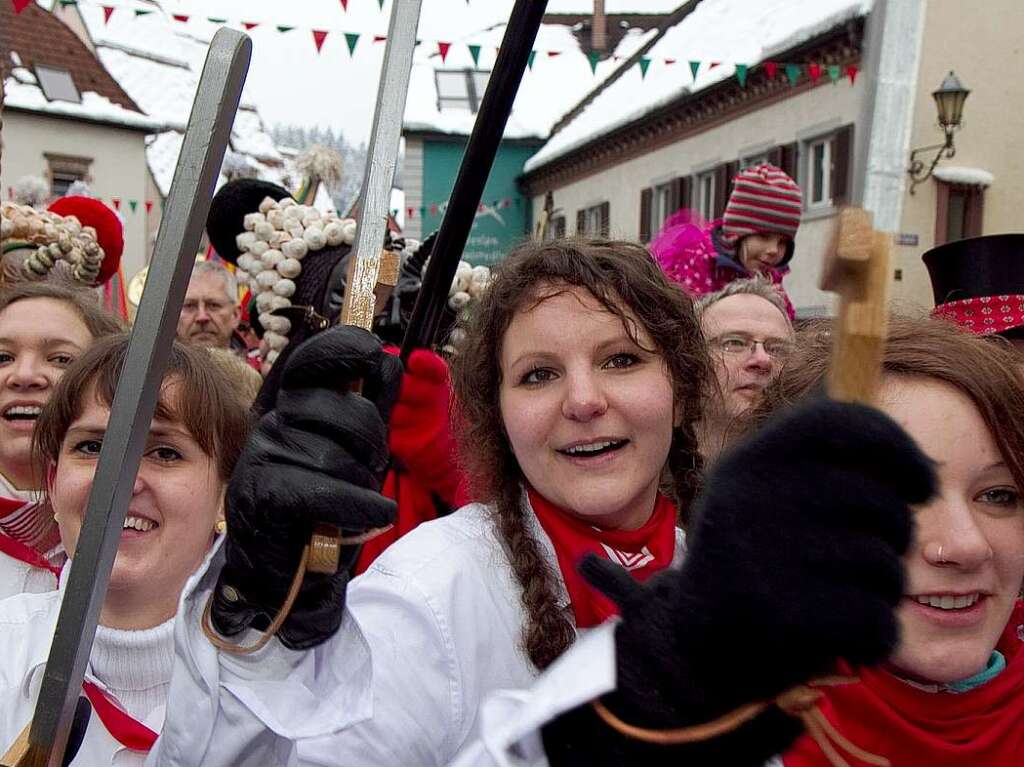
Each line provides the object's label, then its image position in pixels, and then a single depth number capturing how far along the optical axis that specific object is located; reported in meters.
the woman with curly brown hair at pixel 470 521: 1.33
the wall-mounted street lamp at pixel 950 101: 8.37
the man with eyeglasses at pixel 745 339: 2.95
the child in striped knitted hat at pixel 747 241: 3.79
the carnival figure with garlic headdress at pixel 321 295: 2.79
